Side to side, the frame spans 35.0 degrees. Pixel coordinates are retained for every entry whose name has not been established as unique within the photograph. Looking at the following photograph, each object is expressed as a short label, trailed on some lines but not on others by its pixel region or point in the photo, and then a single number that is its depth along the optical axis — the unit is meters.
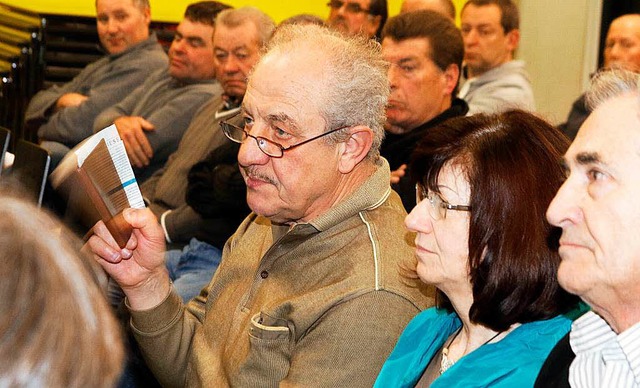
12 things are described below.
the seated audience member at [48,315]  1.03
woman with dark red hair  1.95
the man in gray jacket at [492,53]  5.01
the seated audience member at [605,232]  1.61
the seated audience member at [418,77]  3.73
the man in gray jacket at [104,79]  6.05
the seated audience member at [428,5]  5.55
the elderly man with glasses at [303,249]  2.29
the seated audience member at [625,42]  5.31
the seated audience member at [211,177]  3.89
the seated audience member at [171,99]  5.12
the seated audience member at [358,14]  5.68
